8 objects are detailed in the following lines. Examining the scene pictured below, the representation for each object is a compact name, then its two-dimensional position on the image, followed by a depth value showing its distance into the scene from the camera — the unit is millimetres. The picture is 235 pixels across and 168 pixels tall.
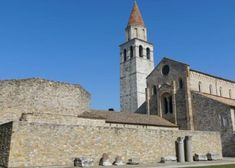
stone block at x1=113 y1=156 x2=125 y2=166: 19453
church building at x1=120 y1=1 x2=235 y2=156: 30969
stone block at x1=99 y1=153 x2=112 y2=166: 19122
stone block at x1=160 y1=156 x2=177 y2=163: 21509
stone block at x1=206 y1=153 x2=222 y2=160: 24100
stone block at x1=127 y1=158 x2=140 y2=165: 19947
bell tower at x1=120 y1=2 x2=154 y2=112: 47219
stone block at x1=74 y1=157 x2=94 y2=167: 17800
